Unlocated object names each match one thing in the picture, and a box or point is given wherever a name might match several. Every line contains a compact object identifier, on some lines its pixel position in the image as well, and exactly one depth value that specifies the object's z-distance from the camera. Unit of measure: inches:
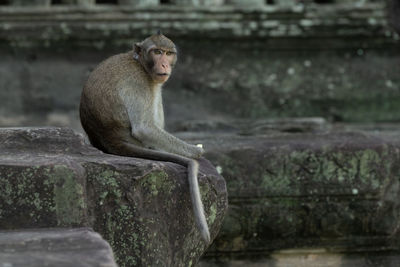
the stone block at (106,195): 231.1
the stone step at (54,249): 189.8
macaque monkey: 297.9
